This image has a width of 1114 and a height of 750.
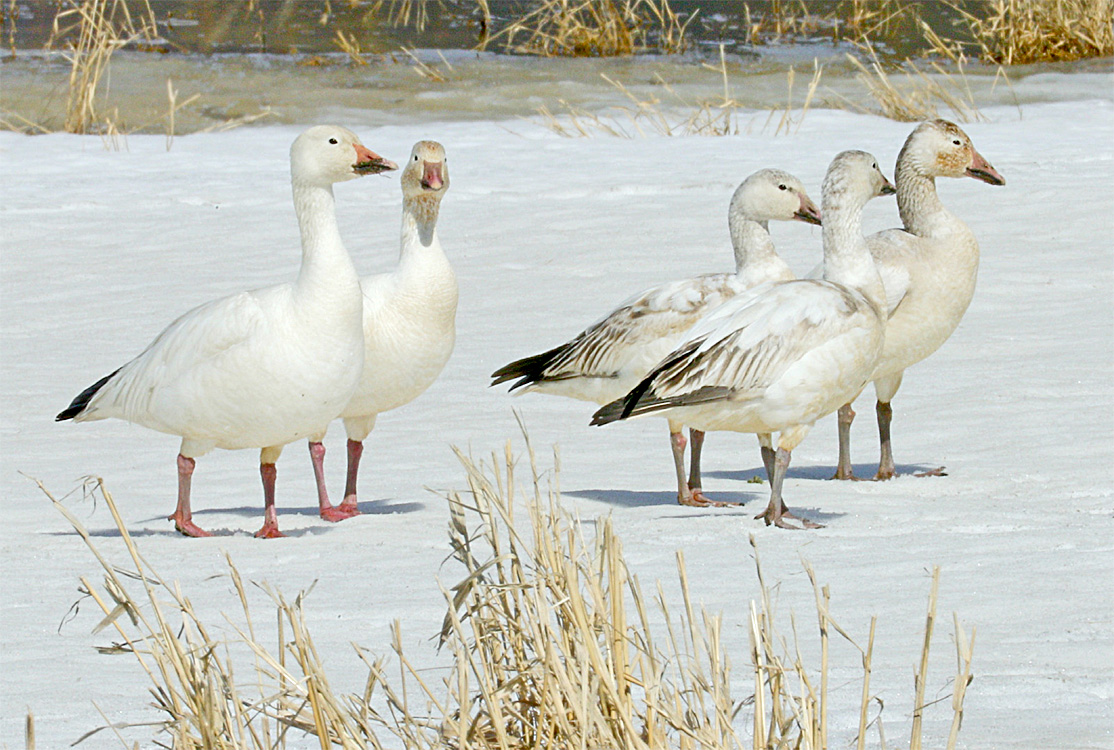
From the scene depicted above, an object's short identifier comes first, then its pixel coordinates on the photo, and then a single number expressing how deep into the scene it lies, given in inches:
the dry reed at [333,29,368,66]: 1733.5
